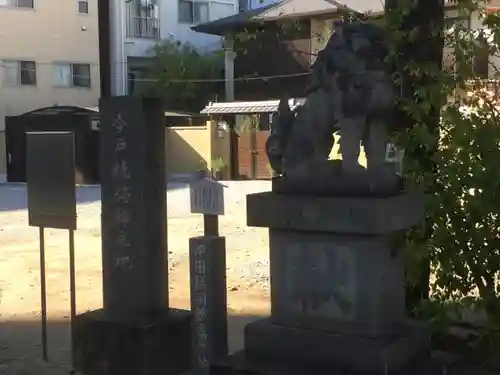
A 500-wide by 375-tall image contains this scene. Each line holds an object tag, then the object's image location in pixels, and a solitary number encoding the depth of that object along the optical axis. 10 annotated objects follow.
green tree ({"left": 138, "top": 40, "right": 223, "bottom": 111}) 28.12
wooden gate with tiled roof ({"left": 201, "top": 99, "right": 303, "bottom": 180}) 26.12
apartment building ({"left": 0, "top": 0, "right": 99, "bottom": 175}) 27.52
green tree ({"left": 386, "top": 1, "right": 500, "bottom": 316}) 4.63
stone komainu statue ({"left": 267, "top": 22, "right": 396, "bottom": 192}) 4.28
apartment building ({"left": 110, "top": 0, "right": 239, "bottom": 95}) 29.62
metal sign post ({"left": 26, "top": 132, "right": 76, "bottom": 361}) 6.13
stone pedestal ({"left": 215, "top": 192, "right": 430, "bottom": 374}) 4.14
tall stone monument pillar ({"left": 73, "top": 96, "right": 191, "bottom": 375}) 5.62
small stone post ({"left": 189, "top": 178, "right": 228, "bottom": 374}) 4.89
